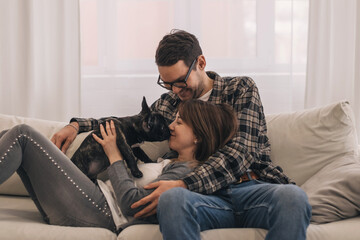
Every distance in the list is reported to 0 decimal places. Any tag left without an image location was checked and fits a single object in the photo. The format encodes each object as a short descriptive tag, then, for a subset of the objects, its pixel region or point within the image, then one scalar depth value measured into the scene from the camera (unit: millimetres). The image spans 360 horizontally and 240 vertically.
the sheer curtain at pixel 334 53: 2996
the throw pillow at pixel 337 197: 1836
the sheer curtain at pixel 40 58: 3100
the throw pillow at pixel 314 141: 2262
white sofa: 1751
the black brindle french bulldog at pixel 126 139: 2059
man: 1570
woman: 1807
